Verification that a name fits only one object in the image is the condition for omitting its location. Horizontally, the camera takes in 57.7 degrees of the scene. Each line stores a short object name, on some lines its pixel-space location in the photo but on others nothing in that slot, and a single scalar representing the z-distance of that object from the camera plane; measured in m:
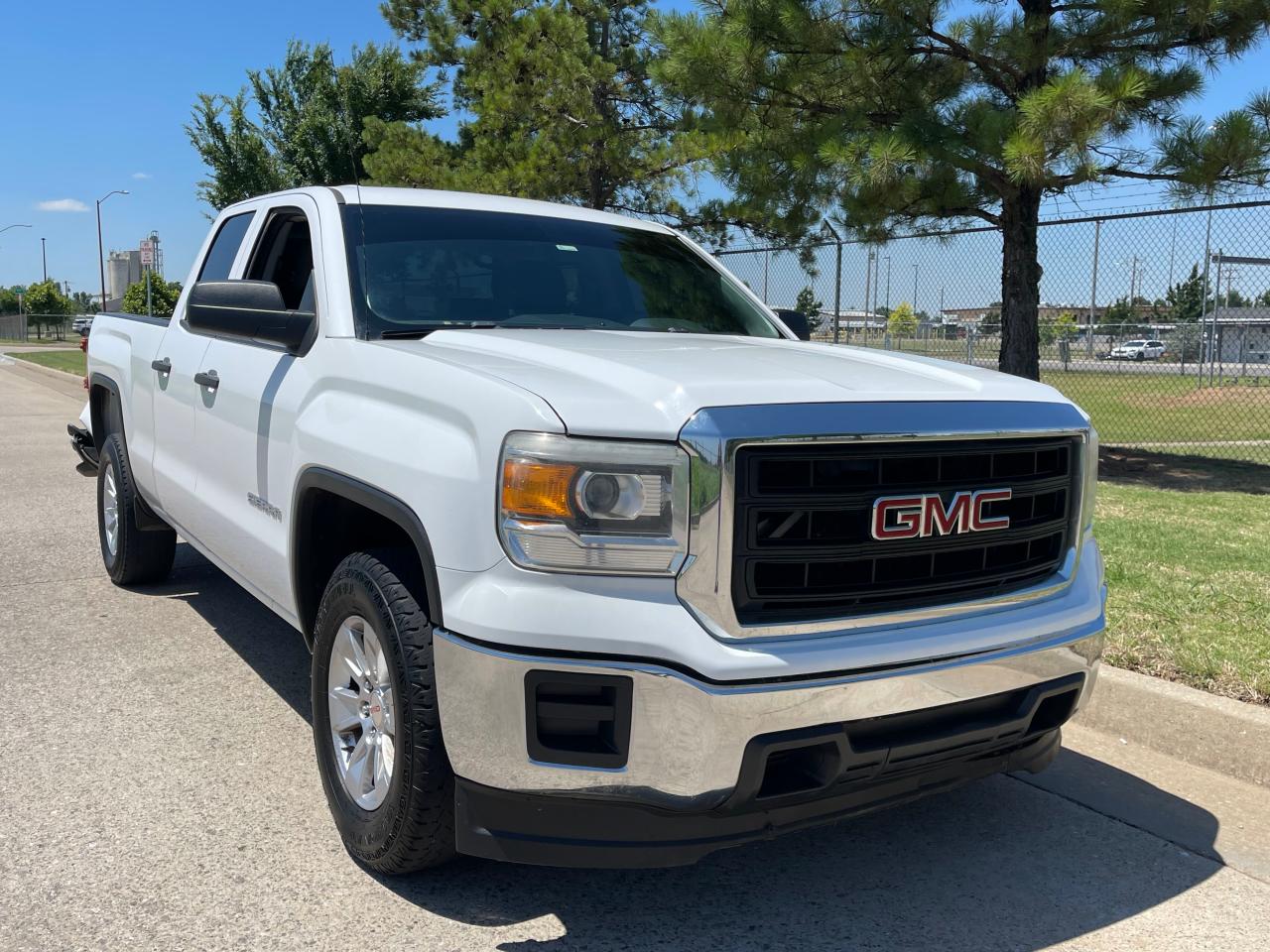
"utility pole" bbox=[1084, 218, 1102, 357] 10.99
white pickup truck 2.48
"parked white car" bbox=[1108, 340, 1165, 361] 15.98
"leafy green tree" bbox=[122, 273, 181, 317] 44.09
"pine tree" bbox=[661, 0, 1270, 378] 8.98
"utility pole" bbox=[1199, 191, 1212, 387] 10.35
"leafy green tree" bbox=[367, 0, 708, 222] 14.62
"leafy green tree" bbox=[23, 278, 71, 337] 84.81
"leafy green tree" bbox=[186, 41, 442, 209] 30.14
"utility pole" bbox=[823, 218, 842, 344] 12.07
